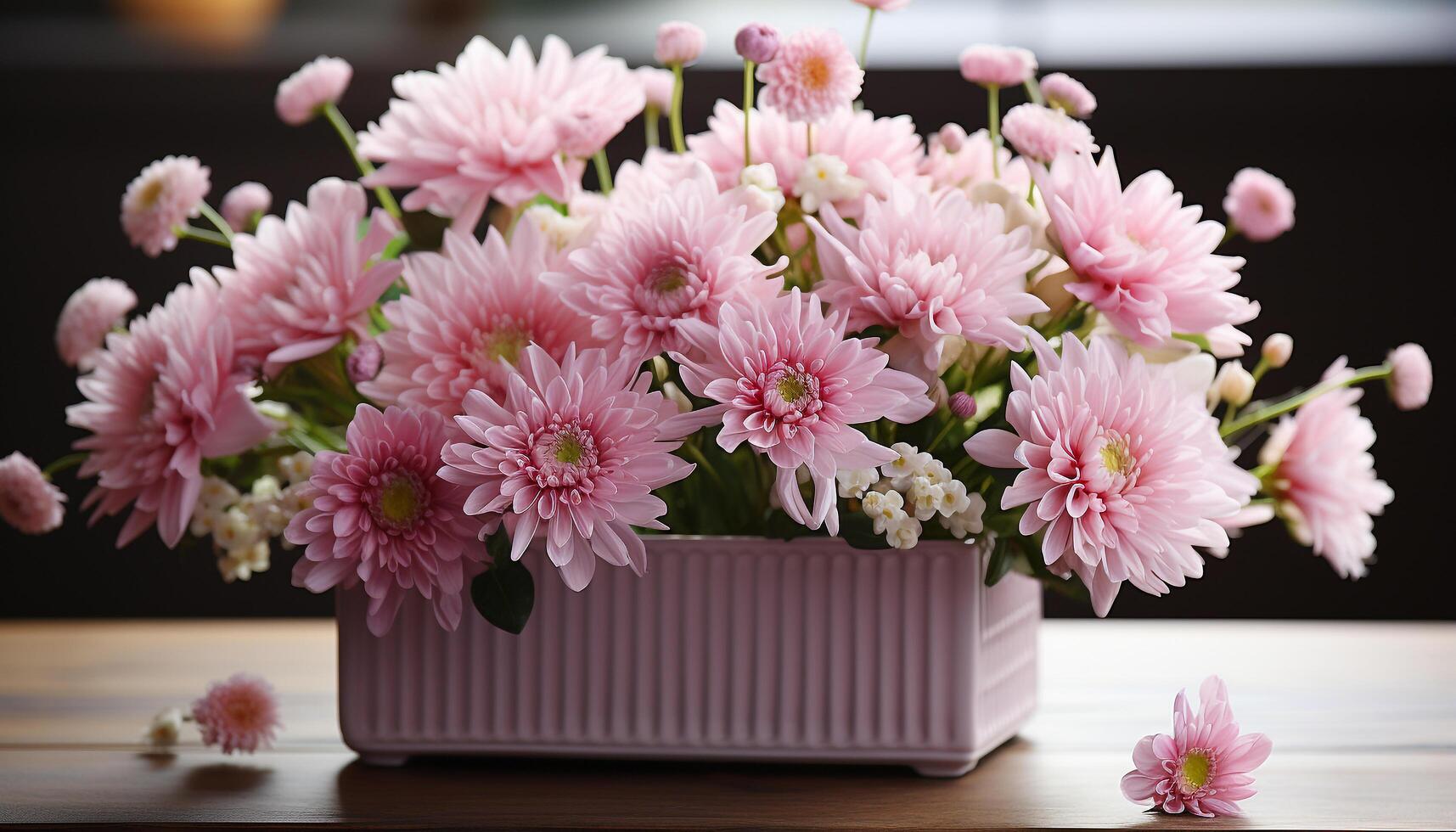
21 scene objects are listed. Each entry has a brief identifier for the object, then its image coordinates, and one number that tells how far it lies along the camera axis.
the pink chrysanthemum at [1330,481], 1.35
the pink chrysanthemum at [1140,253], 1.23
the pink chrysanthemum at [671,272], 1.22
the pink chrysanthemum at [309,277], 1.27
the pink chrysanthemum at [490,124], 1.28
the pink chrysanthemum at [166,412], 1.27
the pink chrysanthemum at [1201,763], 1.23
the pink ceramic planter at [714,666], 1.27
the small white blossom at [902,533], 1.22
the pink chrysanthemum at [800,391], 1.19
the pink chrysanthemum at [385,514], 1.23
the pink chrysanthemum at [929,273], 1.21
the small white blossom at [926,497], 1.22
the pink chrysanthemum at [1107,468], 1.20
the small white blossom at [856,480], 1.22
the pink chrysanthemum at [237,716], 1.32
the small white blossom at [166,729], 1.35
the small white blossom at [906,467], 1.22
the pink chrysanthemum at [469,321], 1.25
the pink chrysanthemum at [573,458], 1.20
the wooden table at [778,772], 1.24
